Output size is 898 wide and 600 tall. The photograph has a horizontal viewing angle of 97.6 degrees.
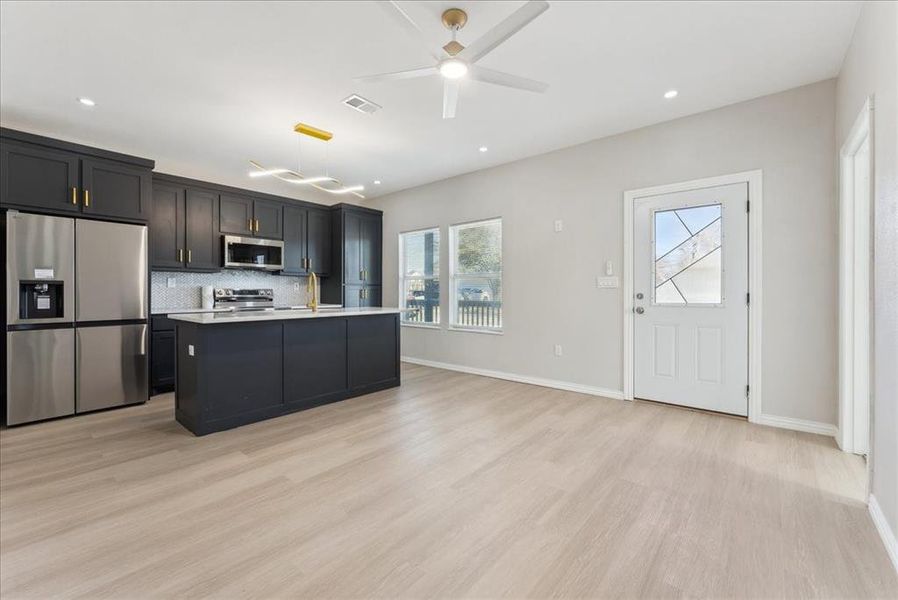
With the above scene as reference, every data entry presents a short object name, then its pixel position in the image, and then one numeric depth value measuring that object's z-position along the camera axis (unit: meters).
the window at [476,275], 5.21
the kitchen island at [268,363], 3.10
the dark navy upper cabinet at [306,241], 5.81
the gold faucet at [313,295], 3.82
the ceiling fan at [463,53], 1.85
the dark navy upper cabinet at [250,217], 5.12
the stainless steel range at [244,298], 5.17
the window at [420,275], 5.94
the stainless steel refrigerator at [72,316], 3.33
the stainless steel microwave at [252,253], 5.07
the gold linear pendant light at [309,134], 3.63
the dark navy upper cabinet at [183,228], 4.54
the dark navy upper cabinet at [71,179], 3.32
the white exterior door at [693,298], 3.41
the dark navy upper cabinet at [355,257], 6.18
